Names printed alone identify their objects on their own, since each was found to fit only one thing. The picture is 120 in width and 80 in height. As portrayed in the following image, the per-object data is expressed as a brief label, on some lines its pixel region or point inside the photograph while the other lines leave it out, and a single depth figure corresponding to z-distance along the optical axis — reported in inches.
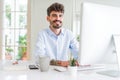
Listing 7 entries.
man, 92.9
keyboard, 65.9
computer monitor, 55.0
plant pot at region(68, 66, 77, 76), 57.2
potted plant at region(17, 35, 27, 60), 164.8
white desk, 53.4
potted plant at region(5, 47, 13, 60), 167.0
